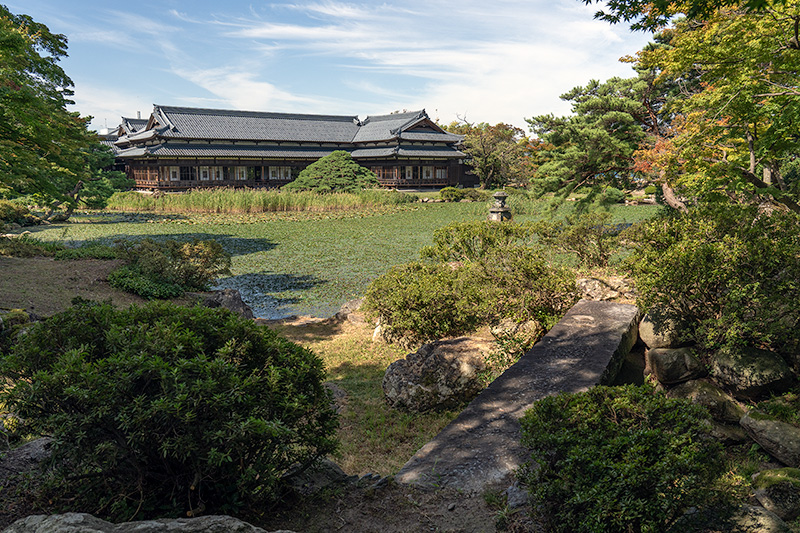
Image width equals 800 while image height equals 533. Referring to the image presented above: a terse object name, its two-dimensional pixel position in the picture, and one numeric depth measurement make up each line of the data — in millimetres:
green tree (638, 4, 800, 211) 7113
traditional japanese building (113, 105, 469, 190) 33531
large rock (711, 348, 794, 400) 4574
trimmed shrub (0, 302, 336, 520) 2512
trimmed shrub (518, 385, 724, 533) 2502
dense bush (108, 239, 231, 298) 10297
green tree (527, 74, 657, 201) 14148
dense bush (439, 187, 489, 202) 35531
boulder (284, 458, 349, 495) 3184
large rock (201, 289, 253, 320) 9255
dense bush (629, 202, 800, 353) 4609
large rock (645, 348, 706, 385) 5051
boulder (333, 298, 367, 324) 9152
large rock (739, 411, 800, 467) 3658
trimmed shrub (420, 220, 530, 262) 8586
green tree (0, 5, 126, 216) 9062
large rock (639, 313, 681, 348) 5355
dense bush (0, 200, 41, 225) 19891
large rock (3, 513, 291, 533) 2139
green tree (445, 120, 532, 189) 39781
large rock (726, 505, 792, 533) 2525
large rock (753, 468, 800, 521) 2934
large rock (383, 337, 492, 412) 5613
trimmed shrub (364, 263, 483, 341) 7074
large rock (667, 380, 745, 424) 4520
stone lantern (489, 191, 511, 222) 19156
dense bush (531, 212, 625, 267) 9469
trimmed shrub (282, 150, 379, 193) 32312
